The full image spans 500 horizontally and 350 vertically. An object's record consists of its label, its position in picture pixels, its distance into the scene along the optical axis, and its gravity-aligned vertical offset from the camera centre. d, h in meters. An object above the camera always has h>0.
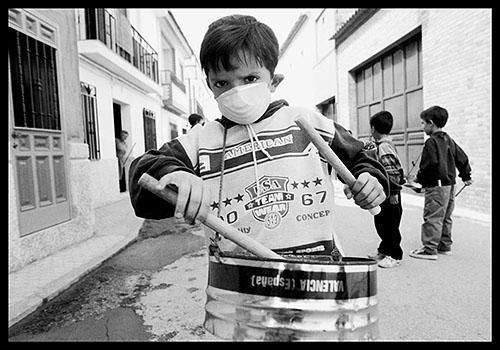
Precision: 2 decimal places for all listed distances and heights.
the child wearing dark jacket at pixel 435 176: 3.91 -0.28
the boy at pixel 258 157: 1.09 -0.01
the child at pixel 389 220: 3.56 -0.63
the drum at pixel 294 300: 0.70 -0.26
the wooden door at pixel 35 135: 3.98 +0.26
